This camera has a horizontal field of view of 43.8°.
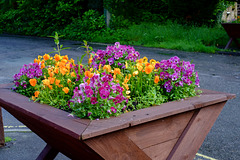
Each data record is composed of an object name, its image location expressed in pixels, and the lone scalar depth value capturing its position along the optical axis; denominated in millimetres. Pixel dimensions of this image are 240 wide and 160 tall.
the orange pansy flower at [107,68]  2182
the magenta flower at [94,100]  1665
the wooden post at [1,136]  3190
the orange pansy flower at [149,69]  2187
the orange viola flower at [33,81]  2113
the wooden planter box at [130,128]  1551
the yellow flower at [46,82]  2070
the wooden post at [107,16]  13898
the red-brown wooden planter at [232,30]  9891
